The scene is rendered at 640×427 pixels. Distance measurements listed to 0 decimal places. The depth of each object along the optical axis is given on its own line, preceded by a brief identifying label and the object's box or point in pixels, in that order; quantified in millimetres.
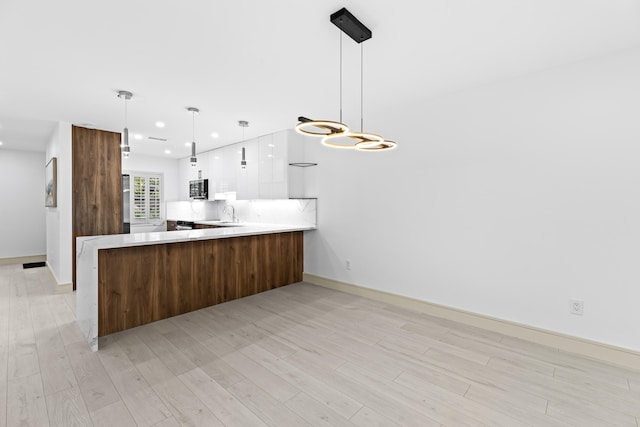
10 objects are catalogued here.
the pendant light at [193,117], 3535
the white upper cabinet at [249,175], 5340
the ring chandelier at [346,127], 1973
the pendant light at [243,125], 4375
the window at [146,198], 7199
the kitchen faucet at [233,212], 6441
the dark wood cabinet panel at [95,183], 4445
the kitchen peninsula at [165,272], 2820
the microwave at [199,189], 6609
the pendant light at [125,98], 3074
